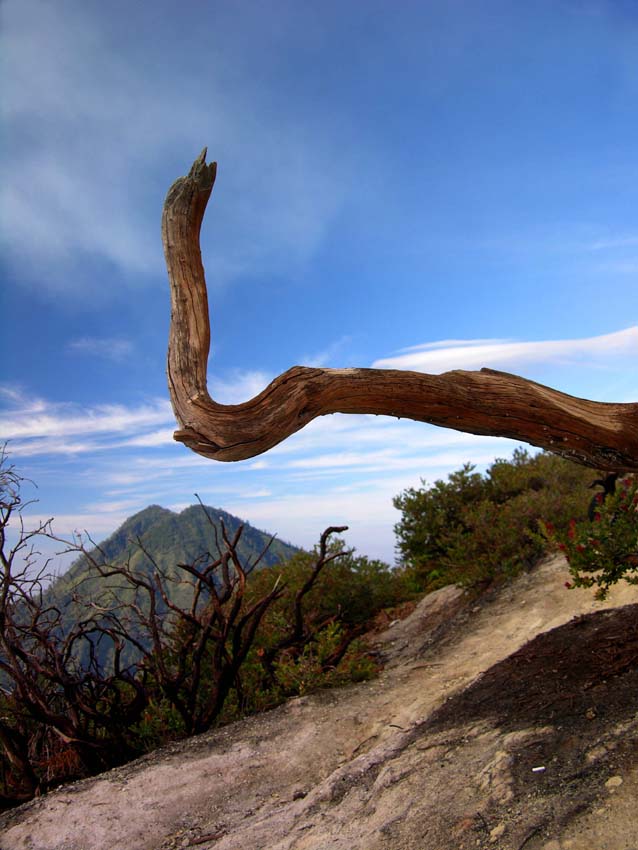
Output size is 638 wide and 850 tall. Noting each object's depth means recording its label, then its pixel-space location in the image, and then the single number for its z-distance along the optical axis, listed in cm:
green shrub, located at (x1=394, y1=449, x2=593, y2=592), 1005
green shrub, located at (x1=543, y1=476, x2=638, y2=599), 535
